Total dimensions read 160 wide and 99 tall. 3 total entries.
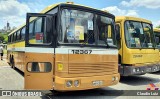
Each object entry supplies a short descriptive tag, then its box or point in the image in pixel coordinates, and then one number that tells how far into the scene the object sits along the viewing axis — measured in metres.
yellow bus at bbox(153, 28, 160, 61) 14.41
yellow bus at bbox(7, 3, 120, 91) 7.17
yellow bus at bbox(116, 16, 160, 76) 10.44
